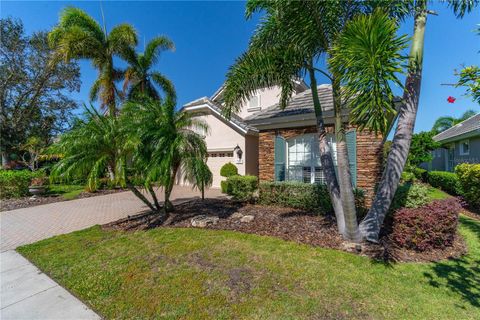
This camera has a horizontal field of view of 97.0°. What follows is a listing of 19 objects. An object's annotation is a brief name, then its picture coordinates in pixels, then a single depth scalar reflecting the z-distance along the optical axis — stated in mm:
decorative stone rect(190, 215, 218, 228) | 6769
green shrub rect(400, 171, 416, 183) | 13047
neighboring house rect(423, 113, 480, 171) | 11719
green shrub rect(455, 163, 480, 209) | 8125
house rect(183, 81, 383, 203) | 7949
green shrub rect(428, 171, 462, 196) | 10288
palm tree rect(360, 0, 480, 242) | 4504
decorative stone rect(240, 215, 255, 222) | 6973
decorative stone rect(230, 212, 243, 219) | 7382
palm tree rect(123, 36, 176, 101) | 14770
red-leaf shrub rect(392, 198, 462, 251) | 4832
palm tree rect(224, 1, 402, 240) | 4809
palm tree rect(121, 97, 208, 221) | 6488
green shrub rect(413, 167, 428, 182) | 16400
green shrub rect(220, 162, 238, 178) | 14240
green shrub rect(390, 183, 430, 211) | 6078
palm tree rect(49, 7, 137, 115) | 12539
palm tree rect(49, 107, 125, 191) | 6430
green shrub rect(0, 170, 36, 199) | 12359
